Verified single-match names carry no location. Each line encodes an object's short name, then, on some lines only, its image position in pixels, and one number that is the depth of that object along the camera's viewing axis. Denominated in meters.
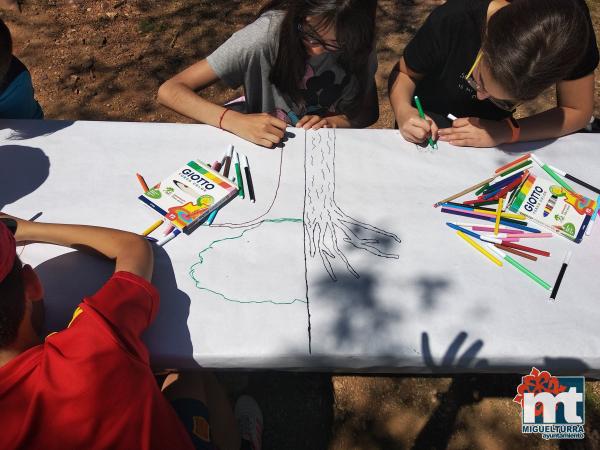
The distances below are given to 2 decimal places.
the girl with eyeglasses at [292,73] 1.71
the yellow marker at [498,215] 1.54
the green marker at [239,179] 1.59
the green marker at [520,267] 1.42
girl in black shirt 1.45
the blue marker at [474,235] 1.50
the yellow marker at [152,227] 1.47
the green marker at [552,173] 1.66
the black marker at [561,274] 1.39
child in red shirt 1.04
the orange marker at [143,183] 1.56
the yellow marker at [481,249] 1.46
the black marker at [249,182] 1.58
